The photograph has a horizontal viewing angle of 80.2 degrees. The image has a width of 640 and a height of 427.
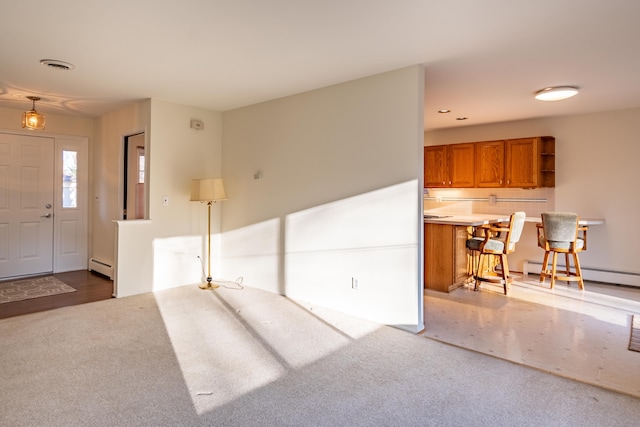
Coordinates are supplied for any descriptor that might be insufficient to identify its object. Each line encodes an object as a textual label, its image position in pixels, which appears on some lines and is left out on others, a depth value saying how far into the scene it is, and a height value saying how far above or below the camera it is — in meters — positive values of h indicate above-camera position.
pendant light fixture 4.53 +1.11
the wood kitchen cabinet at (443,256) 4.86 -0.53
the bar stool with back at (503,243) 4.90 -0.36
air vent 3.41 +1.36
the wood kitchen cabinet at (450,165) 6.45 +0.88
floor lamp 4.78 +0.29
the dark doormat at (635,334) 3.19 -1.07
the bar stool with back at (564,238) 4.91 -0.29
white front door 5.38 +0.12
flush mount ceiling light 4.13 +1.36
